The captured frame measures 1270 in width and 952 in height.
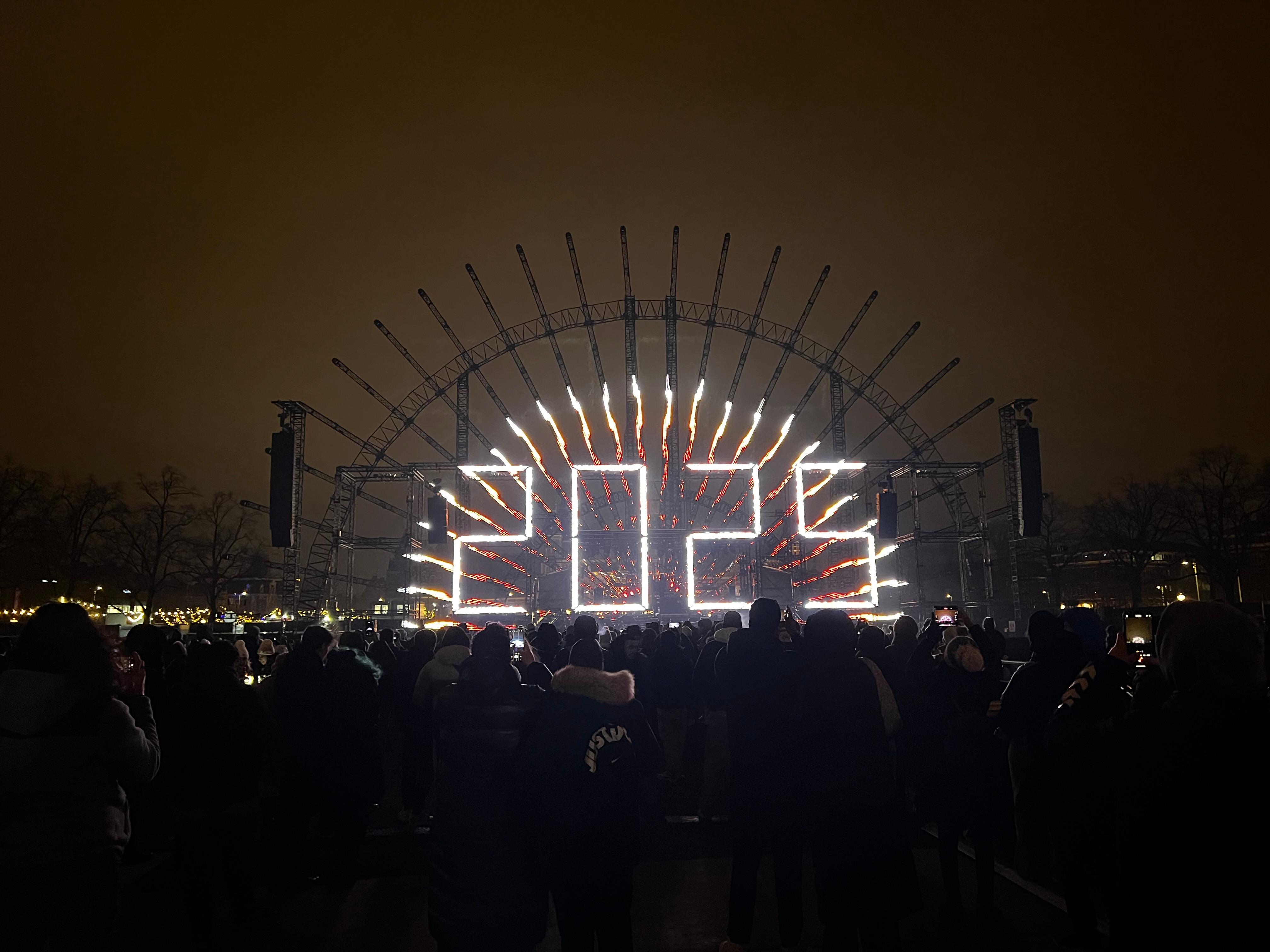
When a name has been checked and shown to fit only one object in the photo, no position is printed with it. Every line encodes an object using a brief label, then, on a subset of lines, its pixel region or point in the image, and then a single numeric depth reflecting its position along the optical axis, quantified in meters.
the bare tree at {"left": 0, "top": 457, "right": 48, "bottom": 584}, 42.56
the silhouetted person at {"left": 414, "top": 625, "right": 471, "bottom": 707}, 6.57
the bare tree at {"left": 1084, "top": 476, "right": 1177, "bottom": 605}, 43.31
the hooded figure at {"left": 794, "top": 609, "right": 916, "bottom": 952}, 4.32
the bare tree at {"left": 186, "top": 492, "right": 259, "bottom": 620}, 52.03
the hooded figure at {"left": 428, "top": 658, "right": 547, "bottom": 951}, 3.92
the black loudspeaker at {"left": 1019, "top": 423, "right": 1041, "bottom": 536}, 26.44
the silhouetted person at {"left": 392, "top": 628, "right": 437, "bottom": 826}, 8.19
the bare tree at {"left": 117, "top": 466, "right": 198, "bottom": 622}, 49.66
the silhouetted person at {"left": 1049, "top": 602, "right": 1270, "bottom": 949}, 2.19
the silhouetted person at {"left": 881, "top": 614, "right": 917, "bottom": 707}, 7.34
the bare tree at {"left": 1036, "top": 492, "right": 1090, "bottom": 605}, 46.12
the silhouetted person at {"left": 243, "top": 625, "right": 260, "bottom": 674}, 17.08
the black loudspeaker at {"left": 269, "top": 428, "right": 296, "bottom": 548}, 25.56
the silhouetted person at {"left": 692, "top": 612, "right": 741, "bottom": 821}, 8.49
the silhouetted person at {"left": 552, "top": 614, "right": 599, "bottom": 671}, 6.46
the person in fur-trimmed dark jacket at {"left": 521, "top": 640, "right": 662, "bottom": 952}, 3.75
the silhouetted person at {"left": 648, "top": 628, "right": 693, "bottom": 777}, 10.52
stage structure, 29.20
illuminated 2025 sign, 28.09
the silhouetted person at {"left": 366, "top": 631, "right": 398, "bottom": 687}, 11.13
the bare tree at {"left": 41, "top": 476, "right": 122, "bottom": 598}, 45.28
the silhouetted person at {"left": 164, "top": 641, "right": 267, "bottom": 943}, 5.21
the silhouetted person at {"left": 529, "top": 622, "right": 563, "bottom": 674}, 9.62
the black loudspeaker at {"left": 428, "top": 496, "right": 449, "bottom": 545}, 29.92
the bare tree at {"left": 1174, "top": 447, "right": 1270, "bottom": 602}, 39.50
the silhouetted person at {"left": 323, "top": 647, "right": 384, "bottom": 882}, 6.47
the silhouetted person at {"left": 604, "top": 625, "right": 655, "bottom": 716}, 10.37
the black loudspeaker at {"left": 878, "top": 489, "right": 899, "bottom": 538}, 30.08
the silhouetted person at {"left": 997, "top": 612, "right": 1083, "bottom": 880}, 5.58
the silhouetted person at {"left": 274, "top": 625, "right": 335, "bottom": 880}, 6.42
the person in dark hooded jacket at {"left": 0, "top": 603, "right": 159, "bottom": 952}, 3.37
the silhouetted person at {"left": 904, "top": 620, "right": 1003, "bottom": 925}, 5.72
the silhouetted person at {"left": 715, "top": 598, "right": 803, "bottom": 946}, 5.03
